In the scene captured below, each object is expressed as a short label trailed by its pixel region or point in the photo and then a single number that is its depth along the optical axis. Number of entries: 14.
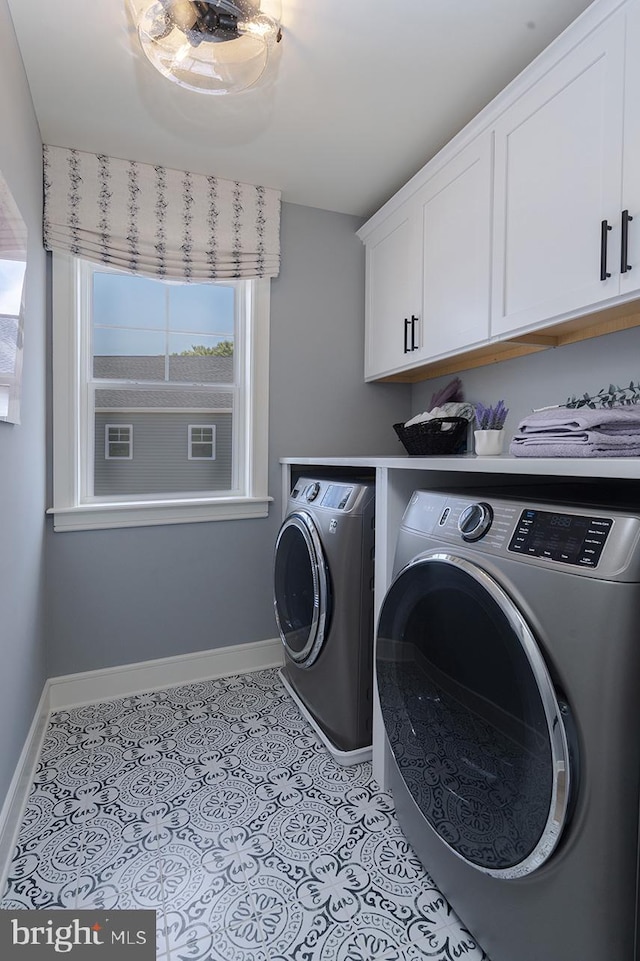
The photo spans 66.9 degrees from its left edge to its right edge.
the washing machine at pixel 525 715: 0.74
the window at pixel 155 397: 2.12
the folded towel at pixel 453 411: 2.17
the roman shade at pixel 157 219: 2.03
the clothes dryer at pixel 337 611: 1.61
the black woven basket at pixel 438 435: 1.98
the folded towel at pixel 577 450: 1.14
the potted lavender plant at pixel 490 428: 1.74
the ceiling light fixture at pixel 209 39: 1.27
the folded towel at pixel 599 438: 1.14
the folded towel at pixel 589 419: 1.16
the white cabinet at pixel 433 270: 1.73
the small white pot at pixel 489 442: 1.74
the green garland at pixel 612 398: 1.55
